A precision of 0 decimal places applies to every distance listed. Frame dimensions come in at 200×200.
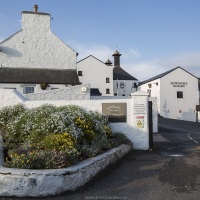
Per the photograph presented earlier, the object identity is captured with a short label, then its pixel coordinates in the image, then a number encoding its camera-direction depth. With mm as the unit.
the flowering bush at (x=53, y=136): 6887
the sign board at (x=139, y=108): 11883
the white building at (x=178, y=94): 50688
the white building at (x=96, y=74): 51719
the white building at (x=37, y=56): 28547
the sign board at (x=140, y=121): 11875
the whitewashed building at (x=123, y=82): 64125
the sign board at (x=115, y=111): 12023
